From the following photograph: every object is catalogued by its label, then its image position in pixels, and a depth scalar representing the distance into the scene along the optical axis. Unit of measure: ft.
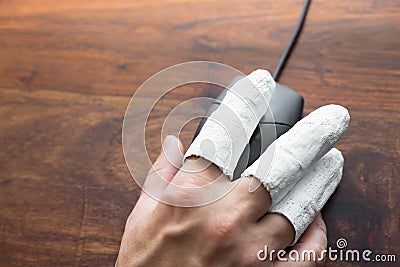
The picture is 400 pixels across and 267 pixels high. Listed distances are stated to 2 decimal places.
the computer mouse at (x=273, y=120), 1.92
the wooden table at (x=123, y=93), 2.06
